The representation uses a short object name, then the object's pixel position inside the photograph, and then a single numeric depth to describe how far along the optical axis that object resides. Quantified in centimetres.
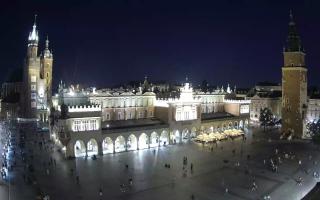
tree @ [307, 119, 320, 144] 4997
